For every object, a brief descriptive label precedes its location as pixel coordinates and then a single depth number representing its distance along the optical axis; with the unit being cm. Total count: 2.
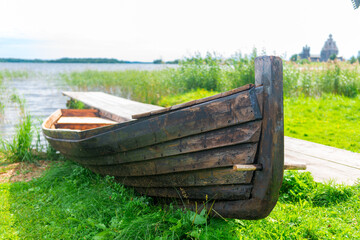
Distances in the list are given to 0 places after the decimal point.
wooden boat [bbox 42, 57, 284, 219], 205
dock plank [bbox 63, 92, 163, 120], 618
